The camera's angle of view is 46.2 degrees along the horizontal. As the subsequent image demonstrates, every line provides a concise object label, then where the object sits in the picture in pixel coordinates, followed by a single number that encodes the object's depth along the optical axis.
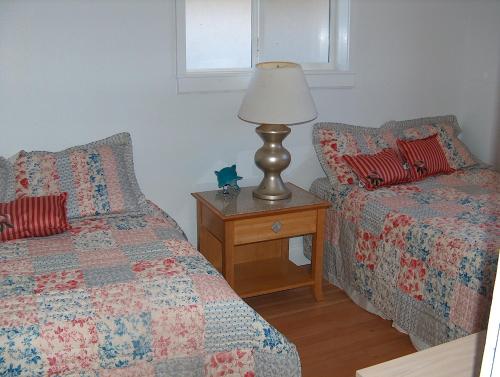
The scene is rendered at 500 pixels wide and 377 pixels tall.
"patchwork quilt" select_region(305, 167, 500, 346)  2.44
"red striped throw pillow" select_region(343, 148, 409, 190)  3.17
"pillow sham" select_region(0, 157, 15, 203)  2.57
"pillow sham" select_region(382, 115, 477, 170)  3.54
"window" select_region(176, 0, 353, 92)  3.14
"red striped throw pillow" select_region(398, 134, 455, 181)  3.33
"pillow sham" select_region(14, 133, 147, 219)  2.62
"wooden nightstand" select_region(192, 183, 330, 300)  2.86
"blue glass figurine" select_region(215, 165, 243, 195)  3.07
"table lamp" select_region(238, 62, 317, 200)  2.83
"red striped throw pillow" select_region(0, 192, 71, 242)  2.38
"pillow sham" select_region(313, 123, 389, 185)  3.26
